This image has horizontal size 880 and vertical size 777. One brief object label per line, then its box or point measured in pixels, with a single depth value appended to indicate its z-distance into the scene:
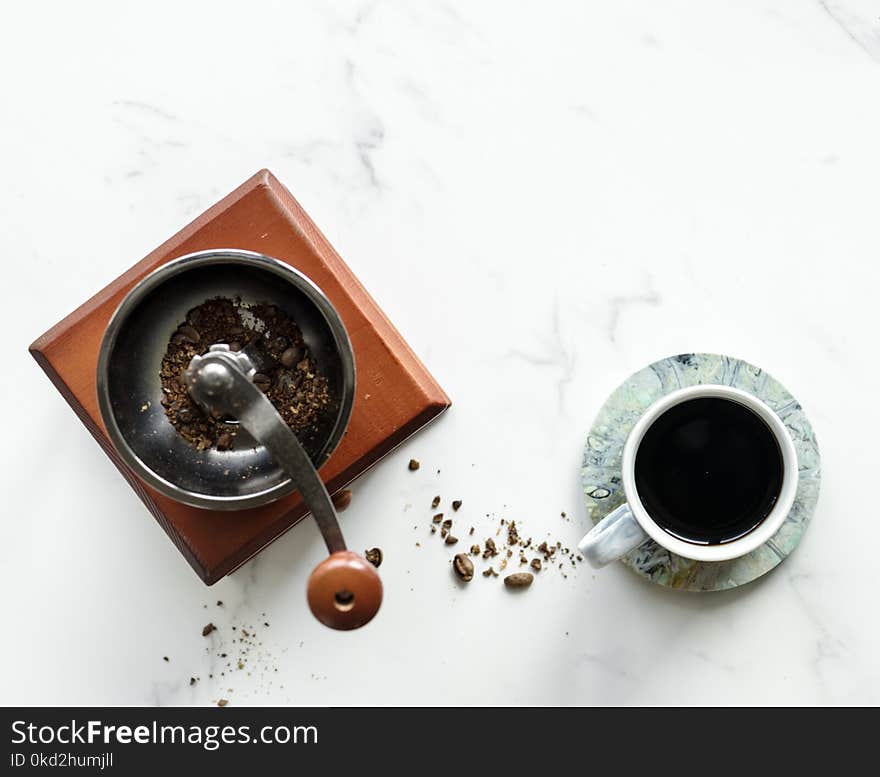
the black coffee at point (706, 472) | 0.82
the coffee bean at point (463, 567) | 0.91
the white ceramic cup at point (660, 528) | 0.78
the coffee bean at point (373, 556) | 0.92
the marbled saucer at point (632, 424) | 0.87
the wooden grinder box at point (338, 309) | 0.85
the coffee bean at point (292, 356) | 0.81
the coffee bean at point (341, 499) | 0.91
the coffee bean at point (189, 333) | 0.81
